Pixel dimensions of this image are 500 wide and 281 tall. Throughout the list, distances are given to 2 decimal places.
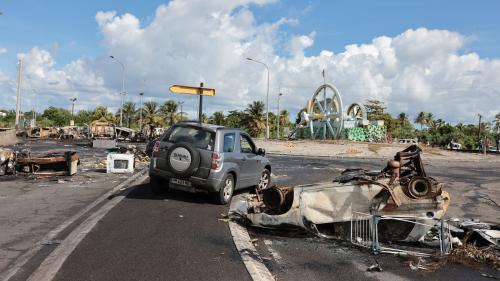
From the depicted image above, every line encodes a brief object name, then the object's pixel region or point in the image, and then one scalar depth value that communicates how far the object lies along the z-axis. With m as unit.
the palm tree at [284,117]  108.38
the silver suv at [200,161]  9.22
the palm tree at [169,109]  96.69
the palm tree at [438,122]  115.34
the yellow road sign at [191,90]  11.94
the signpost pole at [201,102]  12.10
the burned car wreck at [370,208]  6.26
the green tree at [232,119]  99.19
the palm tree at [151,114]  86.84
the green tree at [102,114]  92.55
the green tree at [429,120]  115.73
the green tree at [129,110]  98.44
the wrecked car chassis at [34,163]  13.41
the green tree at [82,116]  113.95
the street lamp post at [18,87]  45.57
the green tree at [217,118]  102.28
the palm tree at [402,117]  105.50
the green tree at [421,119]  116.51
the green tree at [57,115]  117.37
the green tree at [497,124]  93.39
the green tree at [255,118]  80.31
